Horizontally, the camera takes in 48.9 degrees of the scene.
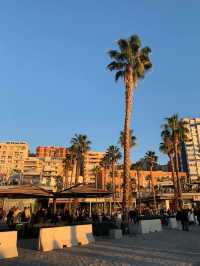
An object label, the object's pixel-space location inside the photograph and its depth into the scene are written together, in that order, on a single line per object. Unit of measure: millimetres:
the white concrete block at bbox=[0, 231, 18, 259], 8026
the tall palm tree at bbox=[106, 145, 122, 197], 58099
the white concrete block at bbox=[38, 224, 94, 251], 9125
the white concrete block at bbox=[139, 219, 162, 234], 14279
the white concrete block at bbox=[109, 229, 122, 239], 12228
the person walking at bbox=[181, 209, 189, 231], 15719
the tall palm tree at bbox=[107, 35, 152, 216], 19165
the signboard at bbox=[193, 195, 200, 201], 47503
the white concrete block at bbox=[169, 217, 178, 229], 17620
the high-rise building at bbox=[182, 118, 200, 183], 106646
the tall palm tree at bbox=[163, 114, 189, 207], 33210
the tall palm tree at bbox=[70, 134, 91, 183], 46629
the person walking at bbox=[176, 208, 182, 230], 16443
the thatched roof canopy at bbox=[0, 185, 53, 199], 10333
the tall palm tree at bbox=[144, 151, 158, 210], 58542
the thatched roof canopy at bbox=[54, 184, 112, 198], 12765
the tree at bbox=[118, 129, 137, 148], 45120
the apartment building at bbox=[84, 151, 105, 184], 127227
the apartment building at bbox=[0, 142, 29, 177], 115706
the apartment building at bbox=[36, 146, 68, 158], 147808
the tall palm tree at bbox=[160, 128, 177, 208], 34219
